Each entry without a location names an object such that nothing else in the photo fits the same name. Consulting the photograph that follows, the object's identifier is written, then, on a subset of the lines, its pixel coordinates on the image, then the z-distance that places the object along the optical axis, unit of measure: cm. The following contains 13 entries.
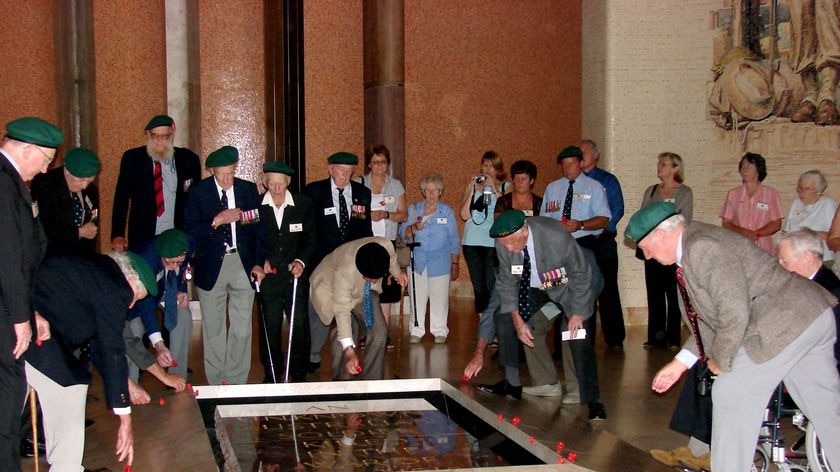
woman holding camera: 912
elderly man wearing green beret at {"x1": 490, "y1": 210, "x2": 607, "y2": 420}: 622
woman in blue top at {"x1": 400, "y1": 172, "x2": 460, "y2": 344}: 927
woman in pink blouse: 887
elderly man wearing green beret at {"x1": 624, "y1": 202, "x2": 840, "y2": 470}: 394
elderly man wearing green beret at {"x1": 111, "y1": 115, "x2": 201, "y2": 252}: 773
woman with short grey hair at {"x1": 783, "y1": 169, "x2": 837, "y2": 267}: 812
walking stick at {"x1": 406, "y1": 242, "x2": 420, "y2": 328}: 945
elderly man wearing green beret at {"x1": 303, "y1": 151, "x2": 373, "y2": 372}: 800
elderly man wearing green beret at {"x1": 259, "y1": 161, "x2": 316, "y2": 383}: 730
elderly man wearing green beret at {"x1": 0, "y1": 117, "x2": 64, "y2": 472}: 404
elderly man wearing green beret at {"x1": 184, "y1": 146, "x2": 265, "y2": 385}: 701
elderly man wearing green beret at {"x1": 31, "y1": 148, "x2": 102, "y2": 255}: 685
